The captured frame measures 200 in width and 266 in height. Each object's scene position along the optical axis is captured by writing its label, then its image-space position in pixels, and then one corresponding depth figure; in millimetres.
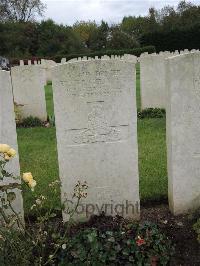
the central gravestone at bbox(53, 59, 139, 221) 2801
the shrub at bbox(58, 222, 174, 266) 2474
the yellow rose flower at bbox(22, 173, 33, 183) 2253
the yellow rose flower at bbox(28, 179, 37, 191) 2260
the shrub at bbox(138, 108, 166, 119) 6897
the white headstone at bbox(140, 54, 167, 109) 7058
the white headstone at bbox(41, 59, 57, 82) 15640
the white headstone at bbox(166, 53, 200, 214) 2869
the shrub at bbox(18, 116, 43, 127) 6892
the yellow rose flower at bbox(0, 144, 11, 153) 2247
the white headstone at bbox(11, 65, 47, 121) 6863
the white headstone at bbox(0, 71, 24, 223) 2764
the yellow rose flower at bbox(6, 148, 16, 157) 2271
